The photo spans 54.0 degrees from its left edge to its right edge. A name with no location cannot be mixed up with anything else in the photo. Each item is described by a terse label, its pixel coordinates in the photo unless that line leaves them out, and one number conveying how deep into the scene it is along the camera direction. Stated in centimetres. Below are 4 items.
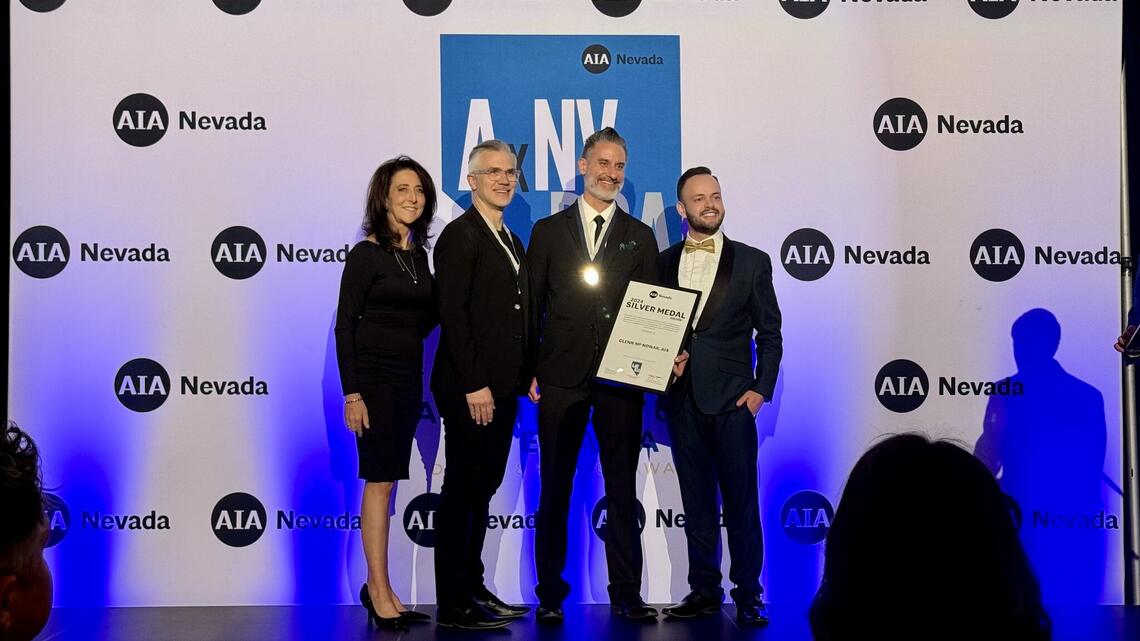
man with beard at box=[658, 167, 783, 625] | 427
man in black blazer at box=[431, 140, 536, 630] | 404
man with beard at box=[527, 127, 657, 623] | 417
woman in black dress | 406
